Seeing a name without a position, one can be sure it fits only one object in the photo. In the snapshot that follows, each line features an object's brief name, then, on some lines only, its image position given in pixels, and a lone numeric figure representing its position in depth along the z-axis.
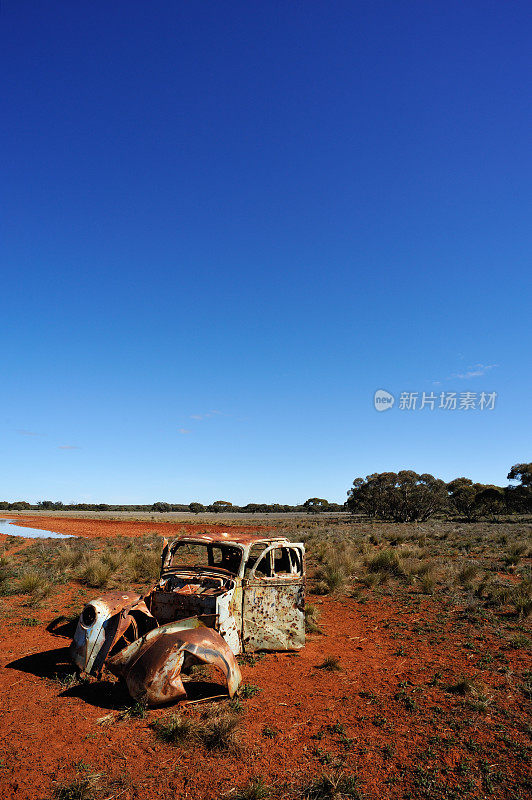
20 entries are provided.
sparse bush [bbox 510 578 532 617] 10.21
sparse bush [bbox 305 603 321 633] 9.22
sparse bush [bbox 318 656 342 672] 7.11
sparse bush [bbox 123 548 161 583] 13.92
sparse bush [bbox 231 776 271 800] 3.85
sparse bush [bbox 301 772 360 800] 3.95
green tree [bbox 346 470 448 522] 41.09
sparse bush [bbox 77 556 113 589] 13.02
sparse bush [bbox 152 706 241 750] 4.66
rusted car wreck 5.20
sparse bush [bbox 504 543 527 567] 16.38
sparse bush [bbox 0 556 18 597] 11.55
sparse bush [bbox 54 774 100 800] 3.81
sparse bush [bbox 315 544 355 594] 13.13
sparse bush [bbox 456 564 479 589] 13.38
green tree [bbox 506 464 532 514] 54.03
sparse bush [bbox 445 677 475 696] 6.30
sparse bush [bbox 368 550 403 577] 15.53
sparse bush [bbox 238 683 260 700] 5.91
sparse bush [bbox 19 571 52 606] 11.30
